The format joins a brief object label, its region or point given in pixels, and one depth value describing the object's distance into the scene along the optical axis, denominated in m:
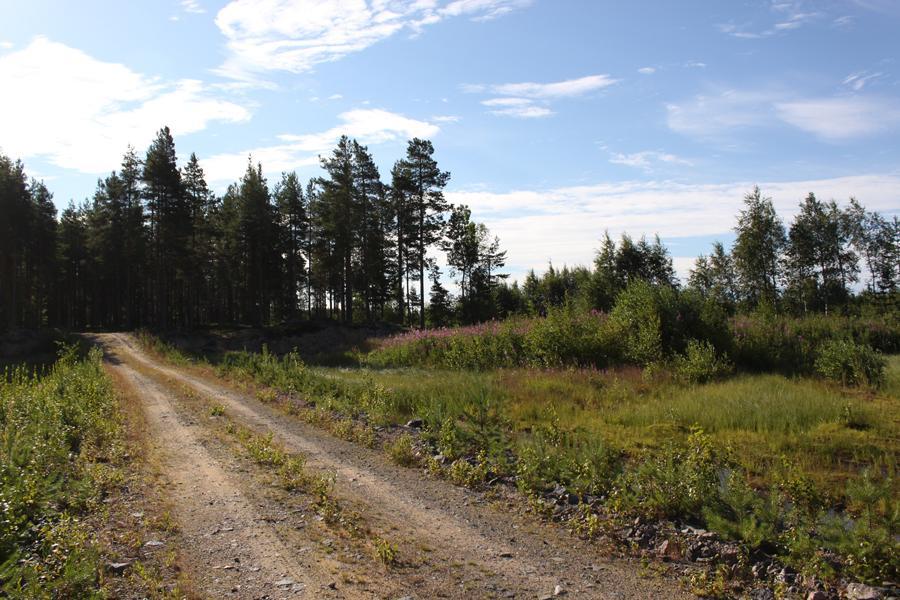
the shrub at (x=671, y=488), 6.94
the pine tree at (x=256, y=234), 50.47
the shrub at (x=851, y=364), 14.41
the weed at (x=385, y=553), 5.80
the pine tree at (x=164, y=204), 45.78
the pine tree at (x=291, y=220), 56.34
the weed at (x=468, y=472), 8.68
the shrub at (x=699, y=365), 15.55
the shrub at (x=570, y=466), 7.93
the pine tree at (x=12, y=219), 43.41
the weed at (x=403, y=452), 9.85
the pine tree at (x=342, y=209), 48.66
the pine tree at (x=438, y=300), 65.19
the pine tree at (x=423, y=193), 50.97
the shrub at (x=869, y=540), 5.26
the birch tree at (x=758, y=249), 51.06
